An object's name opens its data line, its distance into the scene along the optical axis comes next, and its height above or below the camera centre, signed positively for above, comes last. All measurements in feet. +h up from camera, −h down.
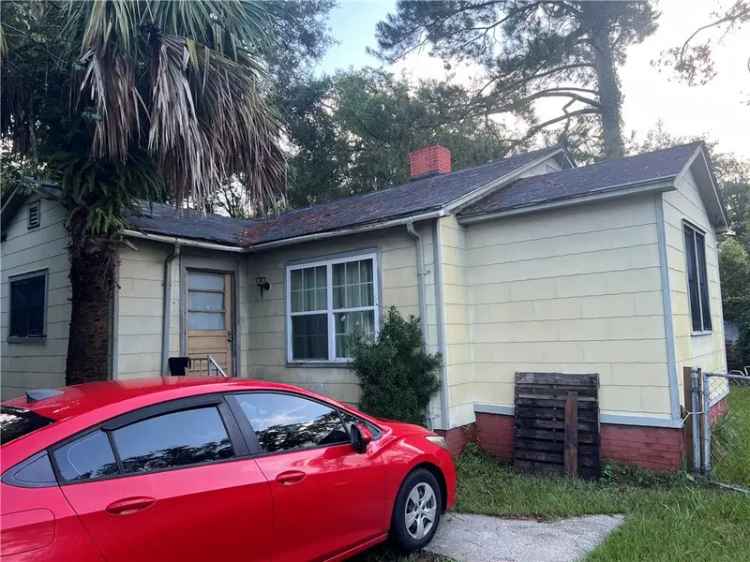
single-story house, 21.90 +2.28
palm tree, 20.51 +9.19
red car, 8.32 -2.51
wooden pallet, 21.84 -3.91
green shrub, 23.47 -1.71
